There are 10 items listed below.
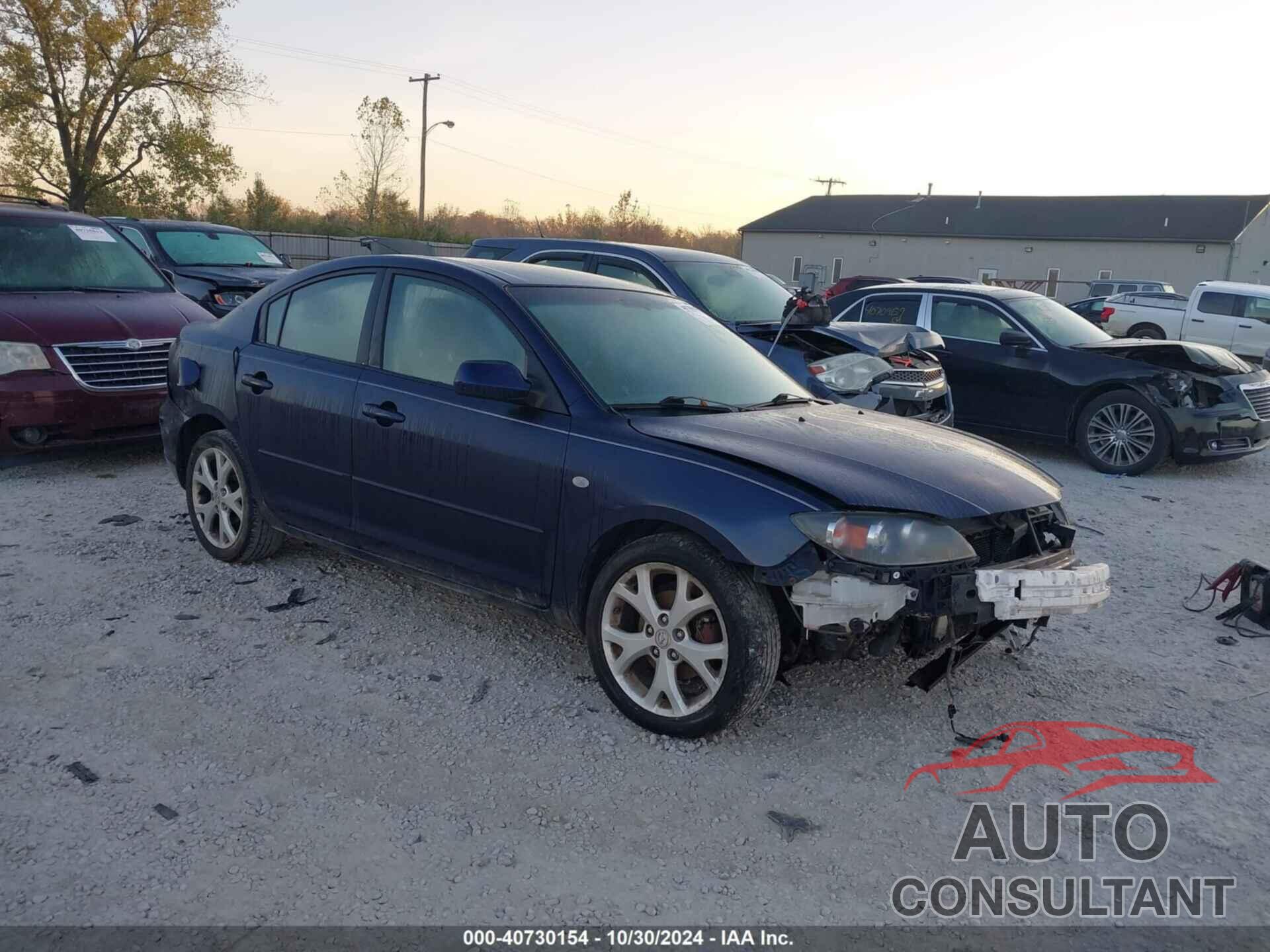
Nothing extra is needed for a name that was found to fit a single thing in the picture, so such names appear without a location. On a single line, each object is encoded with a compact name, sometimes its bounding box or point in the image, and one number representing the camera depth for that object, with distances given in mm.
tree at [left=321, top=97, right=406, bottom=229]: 41938
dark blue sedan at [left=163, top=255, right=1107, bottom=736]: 3387
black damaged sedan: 8883
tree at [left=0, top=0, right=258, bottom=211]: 29812
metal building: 46500
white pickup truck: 19000
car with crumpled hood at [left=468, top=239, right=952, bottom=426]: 7488
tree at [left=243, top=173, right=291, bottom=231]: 37188
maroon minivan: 6773
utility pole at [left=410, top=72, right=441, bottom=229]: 42938
